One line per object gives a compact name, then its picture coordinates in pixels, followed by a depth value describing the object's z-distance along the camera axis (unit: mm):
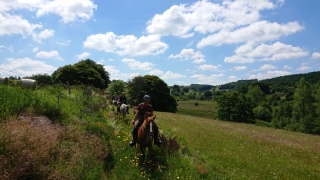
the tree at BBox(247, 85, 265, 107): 112512
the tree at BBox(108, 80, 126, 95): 81750
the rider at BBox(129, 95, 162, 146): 11617
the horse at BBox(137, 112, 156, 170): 10038
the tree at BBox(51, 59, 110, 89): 67125
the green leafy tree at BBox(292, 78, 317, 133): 64125
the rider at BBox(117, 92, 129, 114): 25611
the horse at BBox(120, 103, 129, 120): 23391
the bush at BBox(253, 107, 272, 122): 99706
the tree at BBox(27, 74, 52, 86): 76050
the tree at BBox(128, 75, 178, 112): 73569
